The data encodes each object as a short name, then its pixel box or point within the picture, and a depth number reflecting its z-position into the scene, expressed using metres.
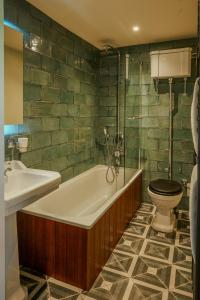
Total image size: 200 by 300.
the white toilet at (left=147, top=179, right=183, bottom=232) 2.73
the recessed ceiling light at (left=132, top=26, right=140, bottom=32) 2.81
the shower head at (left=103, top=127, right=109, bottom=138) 3.72
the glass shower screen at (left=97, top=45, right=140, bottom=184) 3.47
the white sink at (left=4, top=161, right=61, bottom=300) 1.47
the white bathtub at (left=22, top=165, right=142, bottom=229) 2.02
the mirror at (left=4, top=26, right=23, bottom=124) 2.03
